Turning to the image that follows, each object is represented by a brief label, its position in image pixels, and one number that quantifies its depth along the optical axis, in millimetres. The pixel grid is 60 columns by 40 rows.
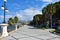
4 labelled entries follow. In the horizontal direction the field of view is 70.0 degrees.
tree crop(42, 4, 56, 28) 16582
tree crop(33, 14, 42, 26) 31680
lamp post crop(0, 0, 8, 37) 6017
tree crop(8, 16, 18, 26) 27720
